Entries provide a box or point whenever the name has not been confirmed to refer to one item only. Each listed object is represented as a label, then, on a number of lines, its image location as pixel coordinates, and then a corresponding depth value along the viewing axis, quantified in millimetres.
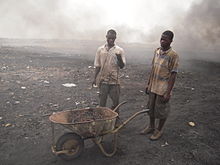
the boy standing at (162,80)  3711
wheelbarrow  3295
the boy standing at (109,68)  4262
